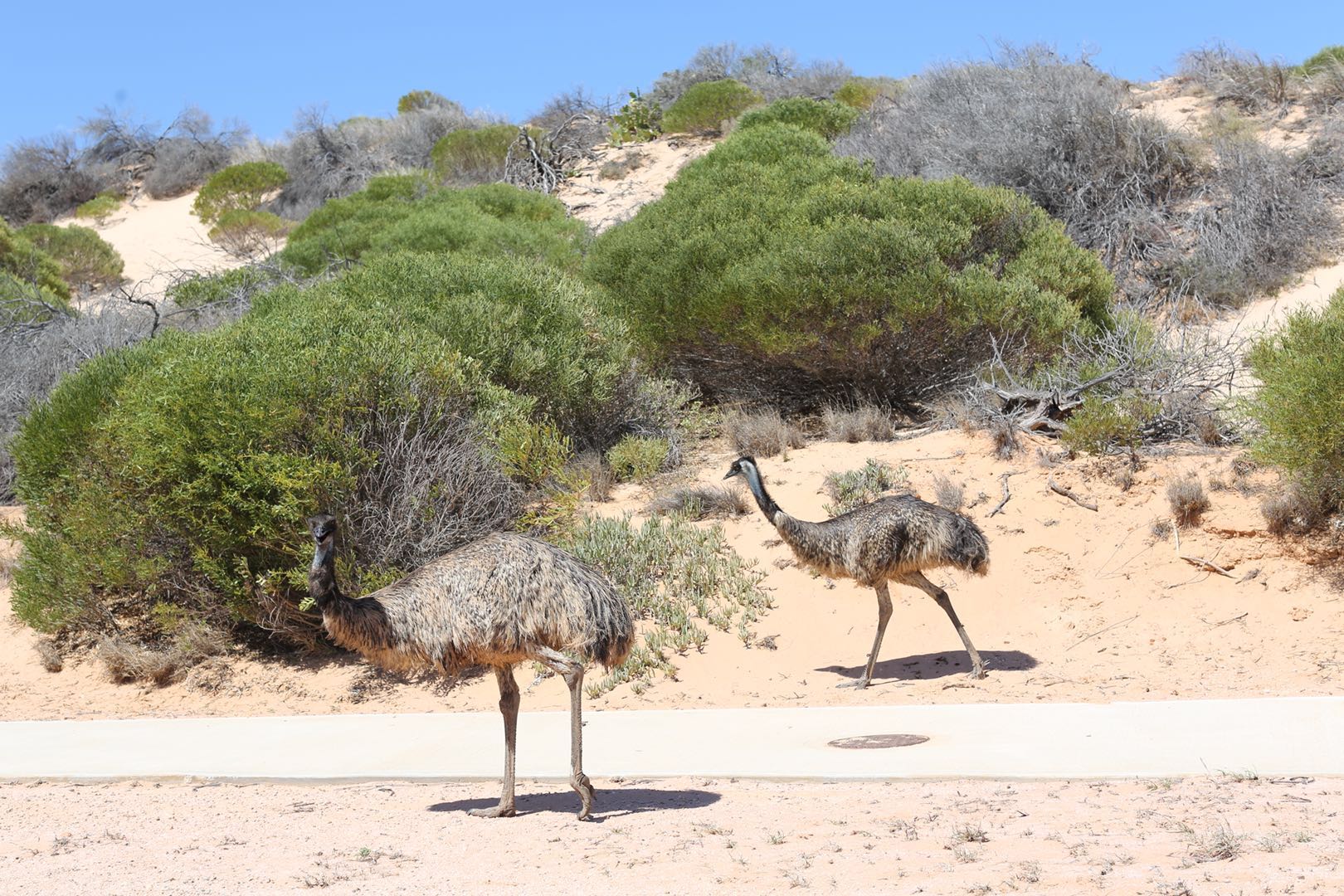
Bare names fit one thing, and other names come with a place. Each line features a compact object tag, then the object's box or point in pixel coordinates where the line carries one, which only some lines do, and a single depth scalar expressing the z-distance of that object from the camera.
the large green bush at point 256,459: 11.61
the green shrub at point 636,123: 36.22
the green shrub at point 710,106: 35.22
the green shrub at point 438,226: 21.92
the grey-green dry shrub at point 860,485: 13.71
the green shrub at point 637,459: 15.43
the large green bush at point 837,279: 16.16
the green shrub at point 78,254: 34.72
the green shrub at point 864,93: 33.22
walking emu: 10.19
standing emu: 6.82
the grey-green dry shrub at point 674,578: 11.90
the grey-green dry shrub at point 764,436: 15.76
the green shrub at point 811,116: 28.72
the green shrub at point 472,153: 36.00
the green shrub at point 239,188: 38.53
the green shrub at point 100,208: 40.56
